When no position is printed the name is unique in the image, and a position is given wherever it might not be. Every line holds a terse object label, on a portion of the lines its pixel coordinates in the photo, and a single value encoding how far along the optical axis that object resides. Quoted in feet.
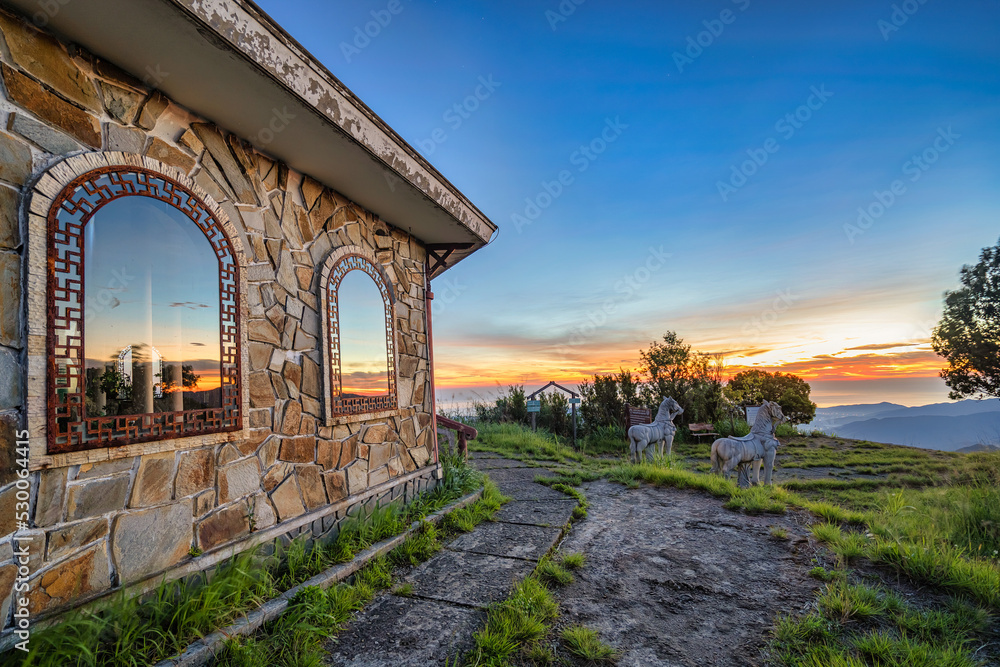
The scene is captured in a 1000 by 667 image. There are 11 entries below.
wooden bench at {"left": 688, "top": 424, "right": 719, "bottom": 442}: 38.96
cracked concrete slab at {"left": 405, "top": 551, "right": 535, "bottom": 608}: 10.61
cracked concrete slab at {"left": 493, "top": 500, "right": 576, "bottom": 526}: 16.12
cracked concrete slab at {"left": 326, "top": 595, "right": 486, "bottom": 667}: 8.27
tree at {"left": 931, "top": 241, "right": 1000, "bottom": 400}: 40.68
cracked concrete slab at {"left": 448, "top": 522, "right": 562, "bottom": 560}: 13.24
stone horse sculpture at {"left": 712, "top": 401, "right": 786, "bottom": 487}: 21.34
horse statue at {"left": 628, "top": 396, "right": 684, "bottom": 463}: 27.09
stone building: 6.93
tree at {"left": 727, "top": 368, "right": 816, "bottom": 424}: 44.93
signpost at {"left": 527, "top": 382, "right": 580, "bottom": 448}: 38.22
